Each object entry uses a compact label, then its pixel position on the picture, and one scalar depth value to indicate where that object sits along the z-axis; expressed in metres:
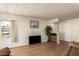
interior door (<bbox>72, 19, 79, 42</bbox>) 4.26
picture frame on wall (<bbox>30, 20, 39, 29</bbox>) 3.87
